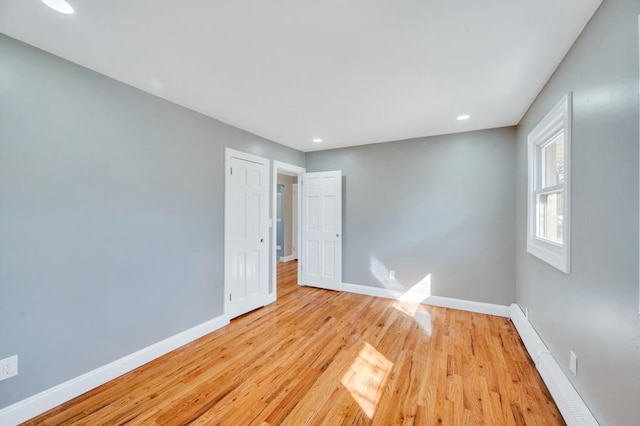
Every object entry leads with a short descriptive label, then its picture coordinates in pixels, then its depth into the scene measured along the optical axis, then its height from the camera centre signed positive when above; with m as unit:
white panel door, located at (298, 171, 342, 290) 4.37 -0.29
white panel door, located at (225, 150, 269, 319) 3.21 -0.28
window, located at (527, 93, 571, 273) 1.73 +0.22
